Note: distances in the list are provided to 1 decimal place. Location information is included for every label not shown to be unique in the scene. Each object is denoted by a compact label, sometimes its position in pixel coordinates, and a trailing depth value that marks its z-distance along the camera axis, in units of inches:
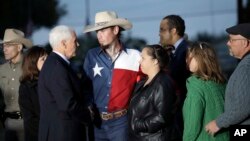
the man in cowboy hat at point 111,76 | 209.8
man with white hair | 188.8
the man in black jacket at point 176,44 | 229.1
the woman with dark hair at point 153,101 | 187.2
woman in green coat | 177.3
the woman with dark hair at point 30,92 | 221.9
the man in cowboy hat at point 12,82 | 241.1
